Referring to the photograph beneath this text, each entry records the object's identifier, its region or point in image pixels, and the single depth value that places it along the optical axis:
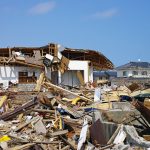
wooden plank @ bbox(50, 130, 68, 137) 13.70
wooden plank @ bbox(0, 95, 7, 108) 19.37
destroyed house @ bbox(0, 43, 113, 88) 32.53
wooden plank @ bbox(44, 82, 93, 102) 20.02
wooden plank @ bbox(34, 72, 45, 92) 24.19
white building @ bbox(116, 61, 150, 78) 65.56
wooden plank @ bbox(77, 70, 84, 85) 37.15
